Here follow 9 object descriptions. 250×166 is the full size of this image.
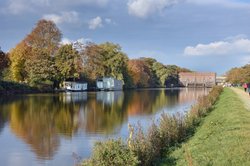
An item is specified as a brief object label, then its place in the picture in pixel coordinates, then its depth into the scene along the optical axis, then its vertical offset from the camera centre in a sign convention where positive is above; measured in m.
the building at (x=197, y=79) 176.75 +2.22
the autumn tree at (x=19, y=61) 70.69 +4.36
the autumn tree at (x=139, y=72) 114.94 +3.68
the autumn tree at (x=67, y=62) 76.38 +4.46
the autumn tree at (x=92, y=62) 86.48 +5.17
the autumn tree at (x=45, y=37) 73.31 +9.05
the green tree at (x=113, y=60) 92.50 +5.87
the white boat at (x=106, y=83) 94.91 +0.37
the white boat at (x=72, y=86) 80.07 -0.26
